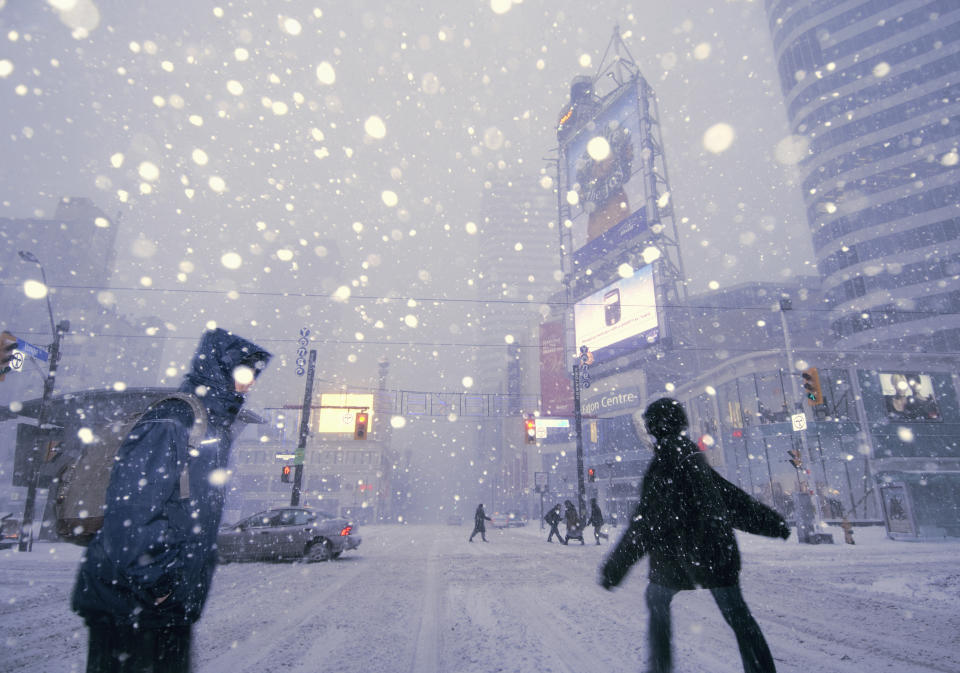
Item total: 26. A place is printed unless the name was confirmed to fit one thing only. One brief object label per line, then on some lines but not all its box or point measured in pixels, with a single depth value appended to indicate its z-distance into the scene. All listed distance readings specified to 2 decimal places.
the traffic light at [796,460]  17.32
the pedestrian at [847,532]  16.03
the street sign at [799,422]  18.11
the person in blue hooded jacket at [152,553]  1.80
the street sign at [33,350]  13.01
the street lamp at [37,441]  16.28
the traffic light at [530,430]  25.59
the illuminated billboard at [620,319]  42.25
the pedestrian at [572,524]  18.38
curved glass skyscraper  47.03
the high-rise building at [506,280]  140.24
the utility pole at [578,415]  23.71
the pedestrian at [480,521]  19.67
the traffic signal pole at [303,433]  20.31
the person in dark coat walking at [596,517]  17.69
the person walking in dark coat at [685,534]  2.72
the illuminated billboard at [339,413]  36.91
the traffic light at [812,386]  15.51
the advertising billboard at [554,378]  74.50
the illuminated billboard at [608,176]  47.26
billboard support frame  43.66
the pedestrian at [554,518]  18.92
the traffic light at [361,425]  23.64
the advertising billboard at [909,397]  23.19
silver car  12.25
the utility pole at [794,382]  17.67
